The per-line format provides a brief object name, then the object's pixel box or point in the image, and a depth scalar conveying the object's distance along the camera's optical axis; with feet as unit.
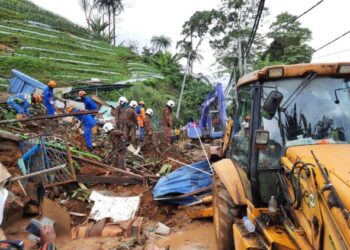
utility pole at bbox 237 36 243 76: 69.13
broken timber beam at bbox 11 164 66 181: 21.43
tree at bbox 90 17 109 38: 161.68
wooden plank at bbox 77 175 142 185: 28.40
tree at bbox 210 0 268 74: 101.04
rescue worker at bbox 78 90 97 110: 40.30
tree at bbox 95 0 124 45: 169.48
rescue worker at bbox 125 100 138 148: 43.32
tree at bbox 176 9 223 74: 112.49
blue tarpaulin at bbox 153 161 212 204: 24.41
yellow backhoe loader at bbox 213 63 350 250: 10.83
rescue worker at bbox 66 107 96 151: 38.64
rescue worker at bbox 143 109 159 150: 42.86
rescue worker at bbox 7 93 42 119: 41.01
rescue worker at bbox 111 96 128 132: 43.47
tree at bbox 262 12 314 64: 93.93
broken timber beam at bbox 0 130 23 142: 30.01
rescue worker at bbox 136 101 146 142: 48.10
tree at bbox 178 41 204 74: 128.22
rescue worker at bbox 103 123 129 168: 32.71
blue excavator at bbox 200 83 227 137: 44.86
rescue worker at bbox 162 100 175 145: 48.57
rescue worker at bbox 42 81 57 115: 40.68
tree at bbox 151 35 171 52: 155.53
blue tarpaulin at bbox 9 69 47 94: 59.82
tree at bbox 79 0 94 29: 180.14
